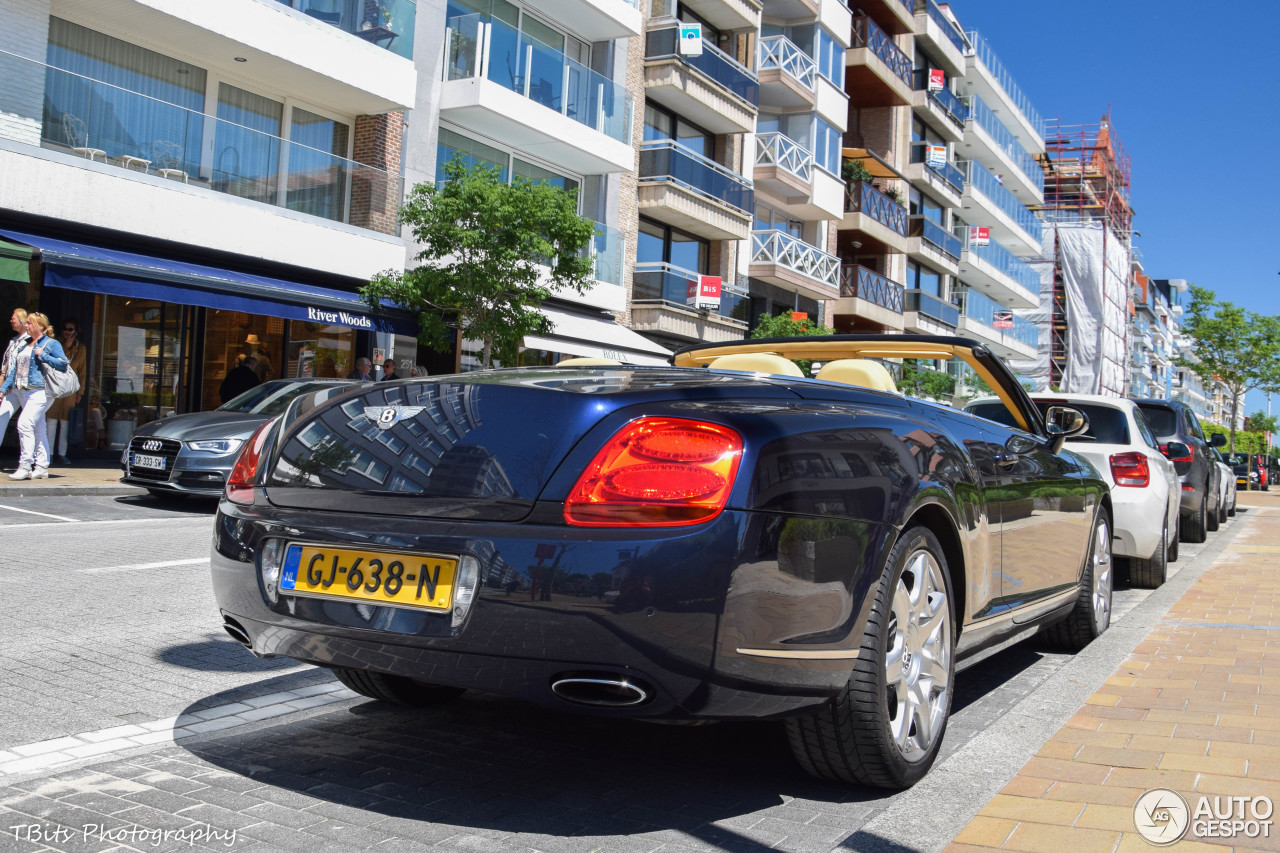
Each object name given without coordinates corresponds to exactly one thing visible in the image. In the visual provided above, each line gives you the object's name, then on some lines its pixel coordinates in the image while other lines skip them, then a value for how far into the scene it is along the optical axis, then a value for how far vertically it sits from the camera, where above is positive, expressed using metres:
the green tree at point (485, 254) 18.53 +2.84
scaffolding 54.81 +10.15
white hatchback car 8.20 -0.09
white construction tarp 54.62 +7.59
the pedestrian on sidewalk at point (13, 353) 12.83 +0.51
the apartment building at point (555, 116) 21.38 +6.05
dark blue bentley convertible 2.71 -0.29
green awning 13.57 +1.62
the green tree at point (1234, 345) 53.28 +5.83
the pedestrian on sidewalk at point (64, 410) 15.06 -0.10
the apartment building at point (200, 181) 14.98 +3.32
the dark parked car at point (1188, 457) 12.88 +0.12
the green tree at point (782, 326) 29.22 +3.03
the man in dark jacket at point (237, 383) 17.02 +0.44
